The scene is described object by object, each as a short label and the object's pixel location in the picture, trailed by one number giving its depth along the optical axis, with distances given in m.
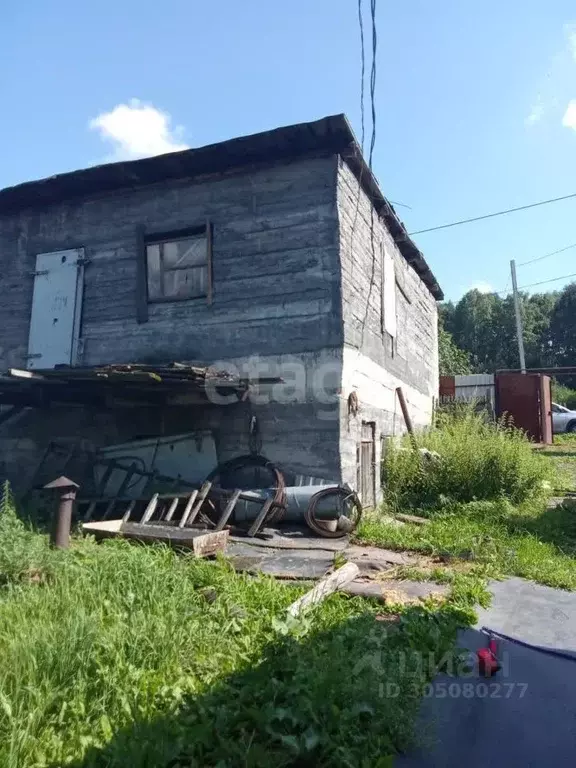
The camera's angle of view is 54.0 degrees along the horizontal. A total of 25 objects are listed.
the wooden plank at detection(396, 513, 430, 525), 7.75
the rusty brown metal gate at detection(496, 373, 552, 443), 16.66
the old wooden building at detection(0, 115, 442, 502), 7.48
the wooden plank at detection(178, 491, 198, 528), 6.23
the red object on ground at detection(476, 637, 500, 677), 3.30
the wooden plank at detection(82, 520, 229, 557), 5.27
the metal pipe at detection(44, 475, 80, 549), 4.89
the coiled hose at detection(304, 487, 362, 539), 6.71
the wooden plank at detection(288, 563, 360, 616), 3.94
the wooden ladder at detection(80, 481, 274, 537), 6.39
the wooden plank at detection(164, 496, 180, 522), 6.46
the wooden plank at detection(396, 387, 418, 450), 10.38
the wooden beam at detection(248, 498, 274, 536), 6.38
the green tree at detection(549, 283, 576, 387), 37.25
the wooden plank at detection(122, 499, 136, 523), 6.40
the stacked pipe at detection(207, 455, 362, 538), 6.76
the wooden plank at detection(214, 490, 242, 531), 6.21
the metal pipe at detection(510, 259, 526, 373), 23.30
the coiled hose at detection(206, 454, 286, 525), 7.43
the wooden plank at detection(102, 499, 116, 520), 6.80
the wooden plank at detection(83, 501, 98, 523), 6.82
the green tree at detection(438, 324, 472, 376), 27.89
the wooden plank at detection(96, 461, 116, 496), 7.71
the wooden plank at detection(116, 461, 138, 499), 7.63
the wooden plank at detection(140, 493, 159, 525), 6.26
